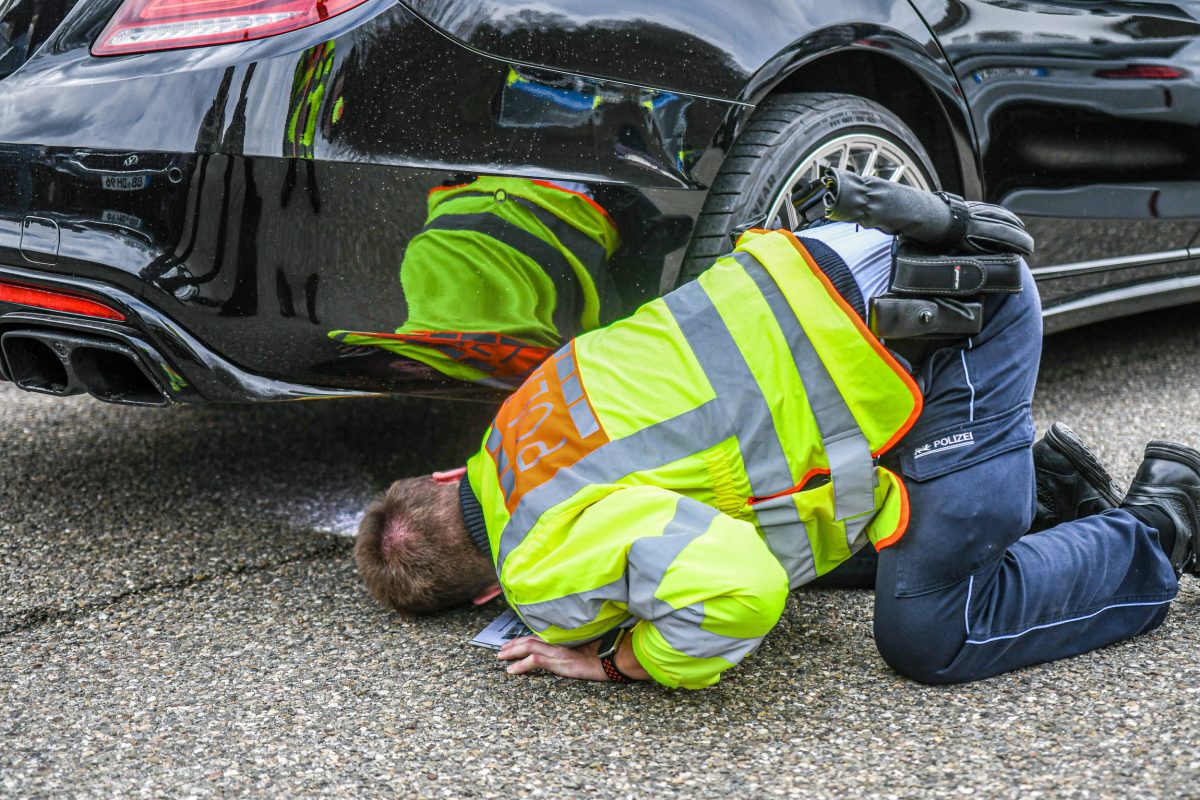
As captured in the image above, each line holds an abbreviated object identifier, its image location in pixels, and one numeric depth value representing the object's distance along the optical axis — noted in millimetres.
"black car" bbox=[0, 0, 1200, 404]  4645
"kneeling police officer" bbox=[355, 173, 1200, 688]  4027
